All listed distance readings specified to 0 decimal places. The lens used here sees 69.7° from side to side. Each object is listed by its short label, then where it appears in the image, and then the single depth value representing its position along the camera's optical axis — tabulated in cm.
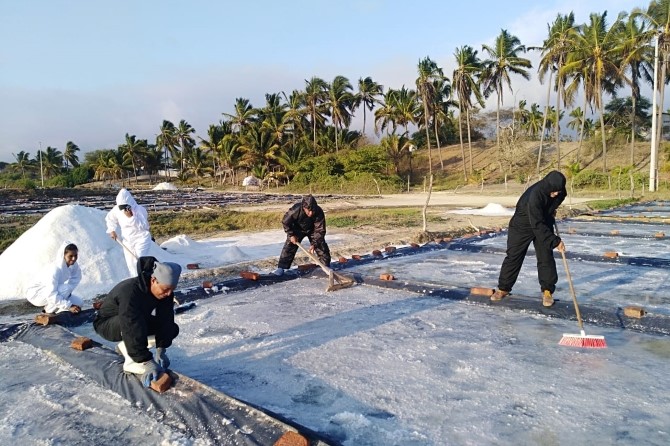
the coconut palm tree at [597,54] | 2278
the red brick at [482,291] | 397
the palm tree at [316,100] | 3494
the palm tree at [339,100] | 3453
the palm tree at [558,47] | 2382
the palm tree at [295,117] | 3588
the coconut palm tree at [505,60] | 2728
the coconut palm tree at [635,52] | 2027
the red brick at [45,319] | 350
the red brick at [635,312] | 329
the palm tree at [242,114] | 3900
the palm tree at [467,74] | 2872
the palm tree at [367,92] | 3503
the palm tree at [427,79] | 2975
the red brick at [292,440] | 175
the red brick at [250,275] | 486
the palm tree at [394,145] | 3281
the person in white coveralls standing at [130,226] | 459
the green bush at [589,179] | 2409
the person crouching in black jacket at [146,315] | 230
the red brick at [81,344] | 288
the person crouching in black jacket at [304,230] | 502
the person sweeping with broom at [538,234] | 363
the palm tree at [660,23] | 1911
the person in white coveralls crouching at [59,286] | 389
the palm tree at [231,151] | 3704
